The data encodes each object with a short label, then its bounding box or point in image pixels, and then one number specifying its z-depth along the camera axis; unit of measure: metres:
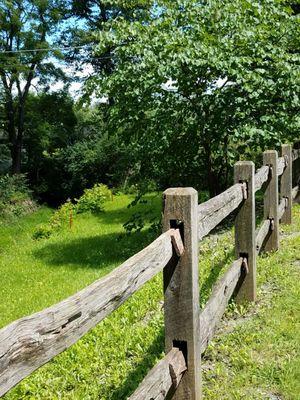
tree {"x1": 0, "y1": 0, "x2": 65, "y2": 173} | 27.23
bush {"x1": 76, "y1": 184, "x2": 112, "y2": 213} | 20.33
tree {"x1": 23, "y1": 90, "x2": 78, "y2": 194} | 29.72
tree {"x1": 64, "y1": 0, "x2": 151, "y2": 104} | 32.72
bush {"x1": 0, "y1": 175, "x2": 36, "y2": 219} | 22.34
